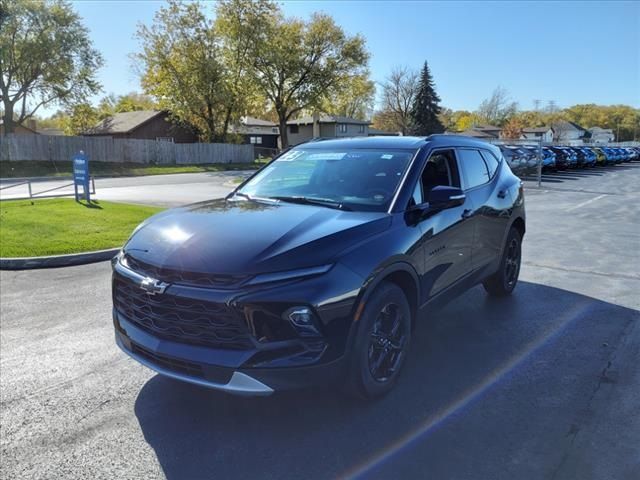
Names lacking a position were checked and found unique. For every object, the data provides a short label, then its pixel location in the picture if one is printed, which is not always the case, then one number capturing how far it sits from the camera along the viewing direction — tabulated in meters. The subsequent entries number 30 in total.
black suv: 2.74
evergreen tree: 64.31
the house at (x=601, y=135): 110.46
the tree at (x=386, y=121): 77.94
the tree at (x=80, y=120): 48.84
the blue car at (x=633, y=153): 50.91
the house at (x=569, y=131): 108.62
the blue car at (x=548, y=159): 29.88
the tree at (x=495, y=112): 112.19
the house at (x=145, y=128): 48.50
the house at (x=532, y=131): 99.24
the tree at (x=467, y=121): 118.61
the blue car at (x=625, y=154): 46.81
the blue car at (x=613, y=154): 42.98
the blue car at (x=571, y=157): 33.36
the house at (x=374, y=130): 85.29
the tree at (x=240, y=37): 42.47
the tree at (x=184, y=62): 41.47
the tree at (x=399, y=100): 73.75
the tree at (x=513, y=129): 90.38
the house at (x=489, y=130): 102.56
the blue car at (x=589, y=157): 36.69
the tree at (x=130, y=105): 70.25
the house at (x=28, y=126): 49.41
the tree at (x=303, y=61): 43.53
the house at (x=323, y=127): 71.16
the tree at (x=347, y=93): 47.81
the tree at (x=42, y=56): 41.38
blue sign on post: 13.64
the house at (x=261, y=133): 69.31
